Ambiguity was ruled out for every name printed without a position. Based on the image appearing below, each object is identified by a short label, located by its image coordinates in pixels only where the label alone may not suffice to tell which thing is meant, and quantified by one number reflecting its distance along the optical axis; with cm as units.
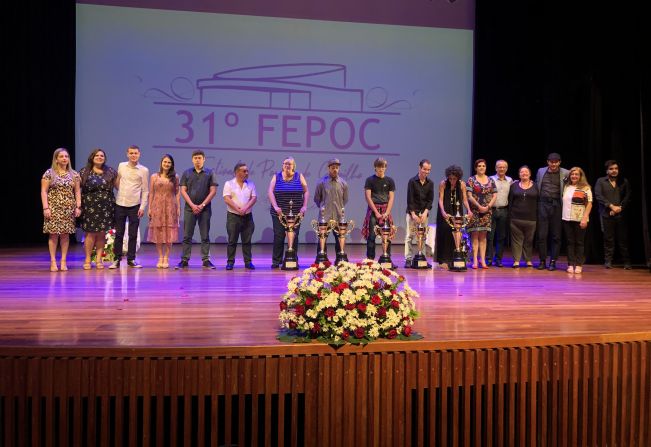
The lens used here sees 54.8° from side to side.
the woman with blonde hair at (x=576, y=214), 750
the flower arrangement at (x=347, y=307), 317
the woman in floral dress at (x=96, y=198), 697
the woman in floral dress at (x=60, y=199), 664
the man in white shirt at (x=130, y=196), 711
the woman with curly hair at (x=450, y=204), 761
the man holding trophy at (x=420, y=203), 757
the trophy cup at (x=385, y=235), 737
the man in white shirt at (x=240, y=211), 734
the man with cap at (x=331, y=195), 752
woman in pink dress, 719
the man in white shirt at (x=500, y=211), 798
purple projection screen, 1047
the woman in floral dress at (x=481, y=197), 765
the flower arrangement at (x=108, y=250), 761
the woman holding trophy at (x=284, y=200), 745
